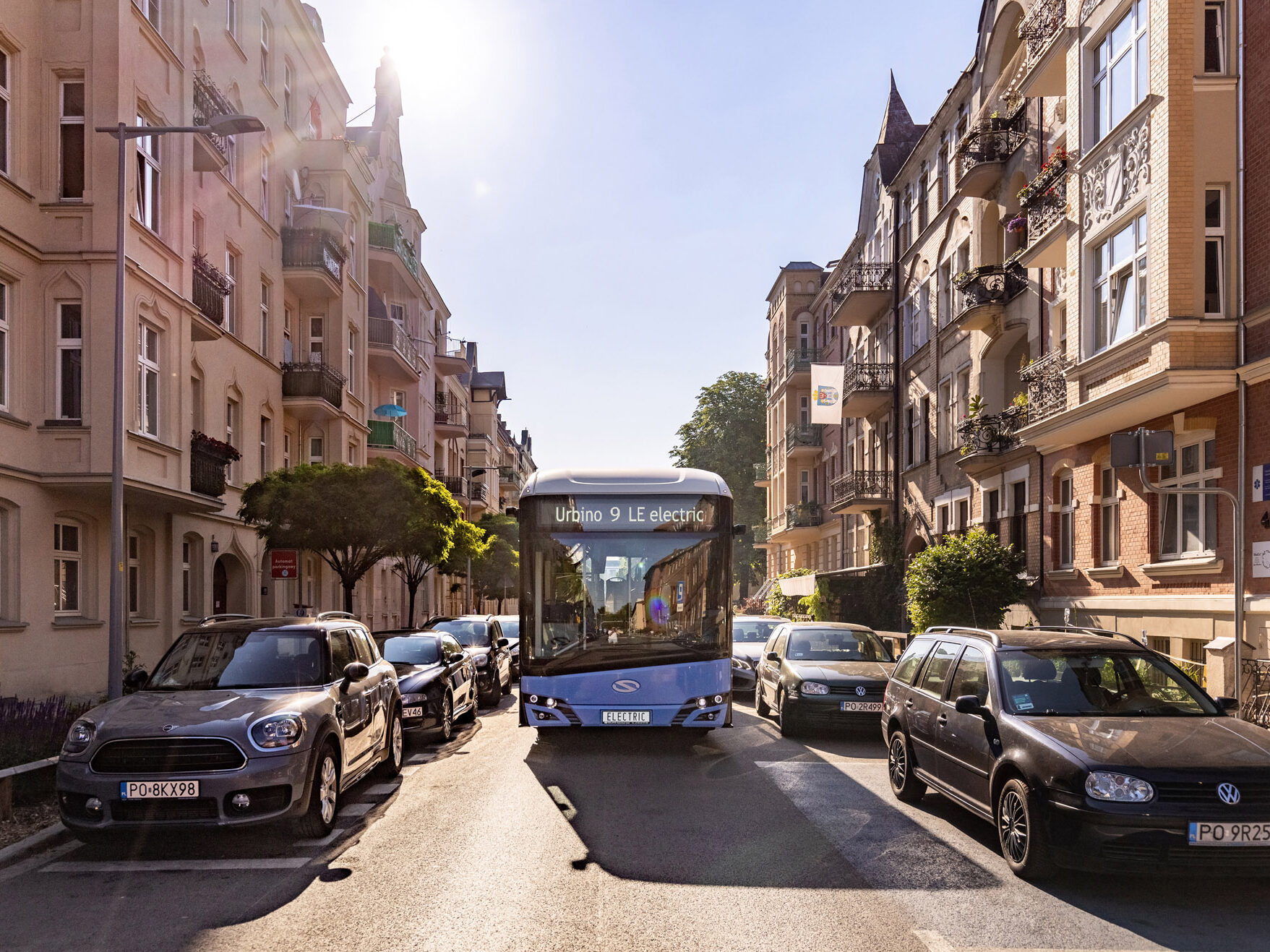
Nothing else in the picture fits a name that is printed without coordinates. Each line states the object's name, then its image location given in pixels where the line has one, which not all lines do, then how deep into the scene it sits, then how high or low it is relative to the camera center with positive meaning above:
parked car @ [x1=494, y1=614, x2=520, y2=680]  24.44 -2.48
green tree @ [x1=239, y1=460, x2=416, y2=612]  22.95 +0.26
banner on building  35.12 +4.04
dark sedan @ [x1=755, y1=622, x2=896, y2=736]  14.26 -2.01
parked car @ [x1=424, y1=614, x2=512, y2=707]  19.81 -2.25
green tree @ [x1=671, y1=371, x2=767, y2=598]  70.06 +5.16
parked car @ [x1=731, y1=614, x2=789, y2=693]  19.94 -2.39
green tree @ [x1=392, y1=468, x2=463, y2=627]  24.62 -0.07
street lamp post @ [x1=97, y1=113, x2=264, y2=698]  12.92 +1.29
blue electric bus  12.20 -0.97
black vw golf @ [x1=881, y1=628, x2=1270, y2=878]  6.43 -1.47
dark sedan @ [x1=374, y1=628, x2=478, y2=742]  13.73 -2.02
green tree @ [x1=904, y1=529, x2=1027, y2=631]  22.77 -1.33
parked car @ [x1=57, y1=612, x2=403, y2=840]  7.73 -1.56
